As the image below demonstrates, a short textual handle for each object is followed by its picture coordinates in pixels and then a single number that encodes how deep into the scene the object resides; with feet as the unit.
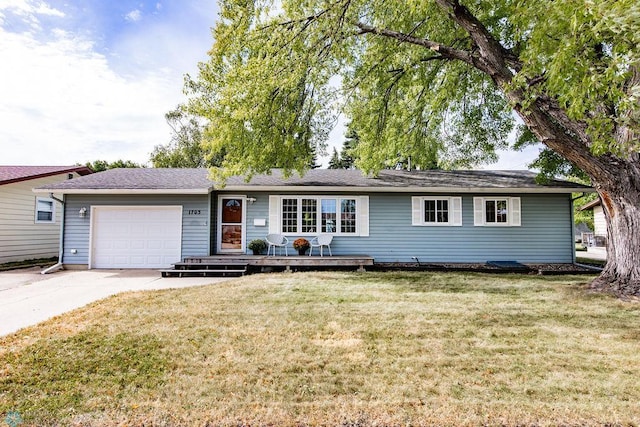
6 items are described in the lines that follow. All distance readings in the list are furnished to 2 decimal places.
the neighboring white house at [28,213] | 36.68
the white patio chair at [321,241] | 32.96
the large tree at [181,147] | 78.23
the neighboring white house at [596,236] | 64.69
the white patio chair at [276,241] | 33.14
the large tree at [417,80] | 13.80
